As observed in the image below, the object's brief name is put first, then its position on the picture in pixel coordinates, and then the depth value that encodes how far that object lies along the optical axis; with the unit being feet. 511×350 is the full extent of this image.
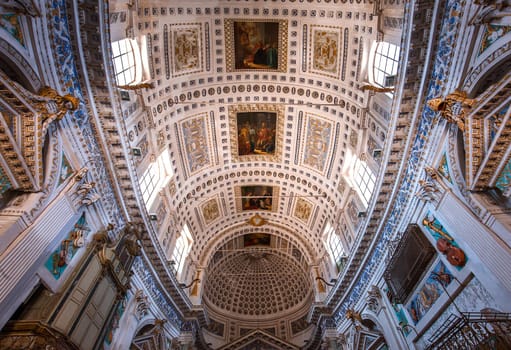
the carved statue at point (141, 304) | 49.90
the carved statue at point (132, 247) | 44.57
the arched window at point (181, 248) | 70.62
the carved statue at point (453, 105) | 29.91
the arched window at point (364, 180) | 54.80
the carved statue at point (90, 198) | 36.49
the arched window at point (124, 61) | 44.93
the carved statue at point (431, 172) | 36.11
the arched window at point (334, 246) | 68.80
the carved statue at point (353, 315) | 56.44
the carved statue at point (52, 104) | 28.99
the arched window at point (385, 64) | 45.70
